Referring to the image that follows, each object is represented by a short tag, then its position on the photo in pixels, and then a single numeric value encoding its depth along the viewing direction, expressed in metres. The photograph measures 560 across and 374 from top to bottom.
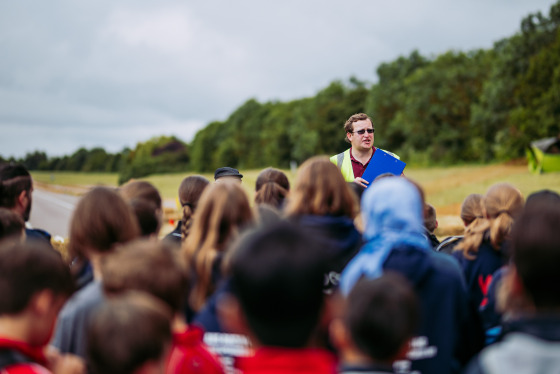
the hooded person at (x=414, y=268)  3.07
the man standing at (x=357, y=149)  6.63
